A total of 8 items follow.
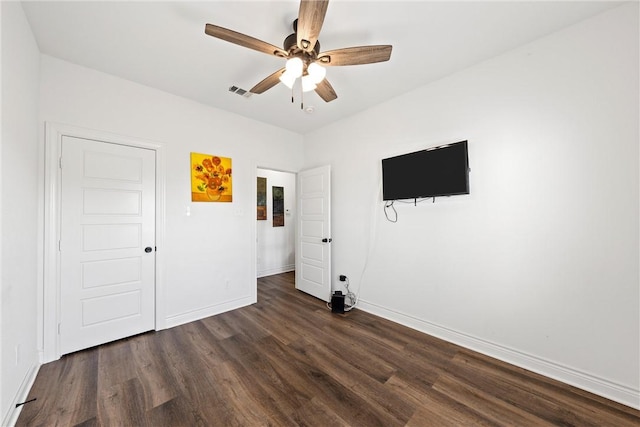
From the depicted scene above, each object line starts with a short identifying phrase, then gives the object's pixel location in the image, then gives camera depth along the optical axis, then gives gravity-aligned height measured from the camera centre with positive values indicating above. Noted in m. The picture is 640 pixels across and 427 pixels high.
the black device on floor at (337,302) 3.24 -1.20
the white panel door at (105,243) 2.31 -0.27
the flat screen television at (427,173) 2.38 +0.47
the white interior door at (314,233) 3.66 -0.29
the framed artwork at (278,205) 5.48 +0.26
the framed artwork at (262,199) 5.18 +0.39
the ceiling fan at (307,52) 1.52 +1.20
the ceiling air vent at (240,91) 2.80 +1.53
